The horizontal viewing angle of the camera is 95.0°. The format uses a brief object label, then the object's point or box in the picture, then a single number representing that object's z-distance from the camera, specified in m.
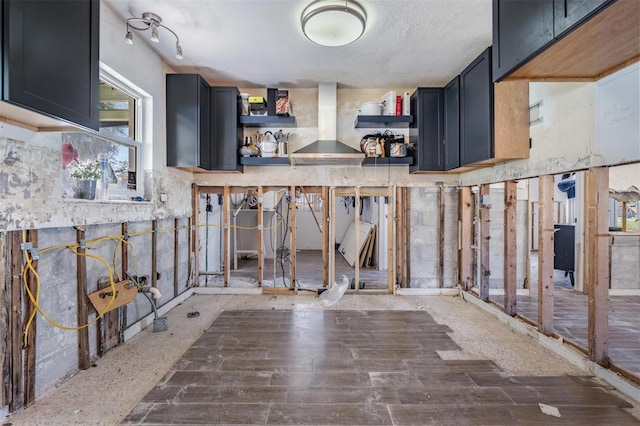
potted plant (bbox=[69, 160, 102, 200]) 2.43
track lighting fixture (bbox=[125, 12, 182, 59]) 2.71
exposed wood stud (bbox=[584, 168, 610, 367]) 2.28
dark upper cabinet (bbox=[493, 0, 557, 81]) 1.55
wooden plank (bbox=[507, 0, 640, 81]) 1.35
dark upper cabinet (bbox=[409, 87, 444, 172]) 4.13
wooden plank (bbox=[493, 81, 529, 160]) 2.99
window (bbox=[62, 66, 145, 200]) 2.42
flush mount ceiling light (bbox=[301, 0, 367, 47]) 2.50
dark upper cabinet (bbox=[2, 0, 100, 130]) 1.48
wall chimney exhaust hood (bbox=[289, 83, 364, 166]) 3.95
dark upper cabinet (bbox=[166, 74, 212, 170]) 3.72
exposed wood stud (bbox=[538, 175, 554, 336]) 2.81
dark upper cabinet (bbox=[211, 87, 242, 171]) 4.09
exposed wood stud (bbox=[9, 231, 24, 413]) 1.90
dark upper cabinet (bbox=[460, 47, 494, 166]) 3.06
